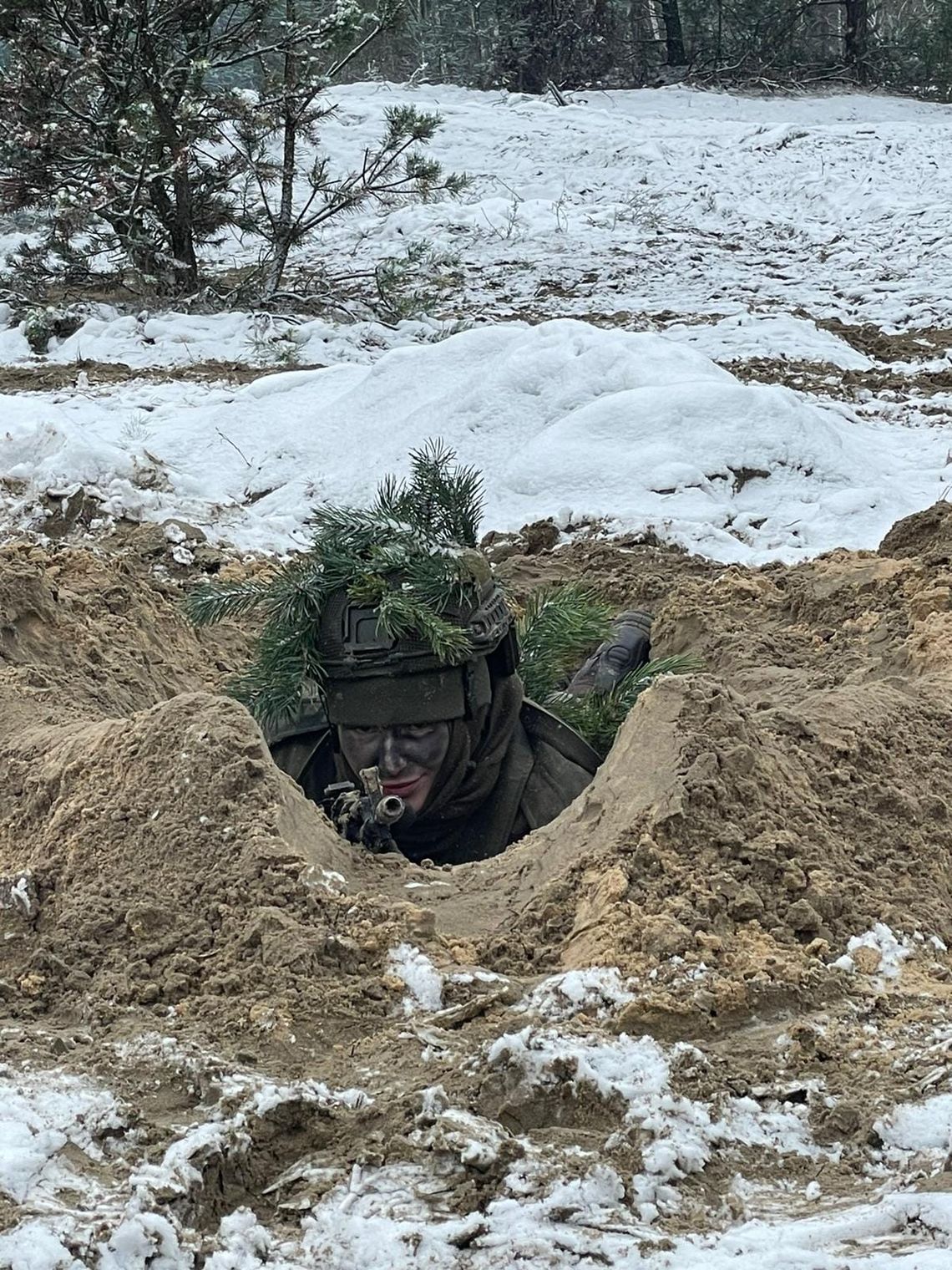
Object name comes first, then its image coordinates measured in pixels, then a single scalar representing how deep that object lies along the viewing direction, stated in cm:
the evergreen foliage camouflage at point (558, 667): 480
